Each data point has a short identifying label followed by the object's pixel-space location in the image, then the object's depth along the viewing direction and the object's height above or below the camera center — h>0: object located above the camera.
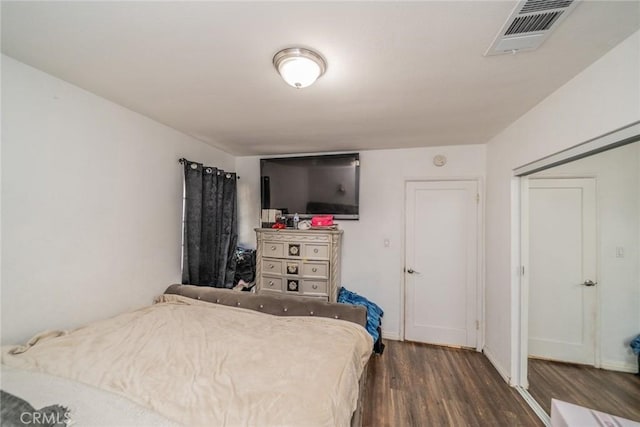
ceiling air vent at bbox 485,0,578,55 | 0.95 +0.86
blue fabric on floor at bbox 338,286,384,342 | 2.58 -1.12
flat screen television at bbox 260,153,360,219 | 3.09 +0.40
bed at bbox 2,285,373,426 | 1.04 -0.87
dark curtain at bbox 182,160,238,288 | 2.58 -0.17
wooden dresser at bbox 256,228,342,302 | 2.78 -0.60
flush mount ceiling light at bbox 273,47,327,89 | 1.24 +0.81
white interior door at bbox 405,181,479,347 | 2.91 -0.60
